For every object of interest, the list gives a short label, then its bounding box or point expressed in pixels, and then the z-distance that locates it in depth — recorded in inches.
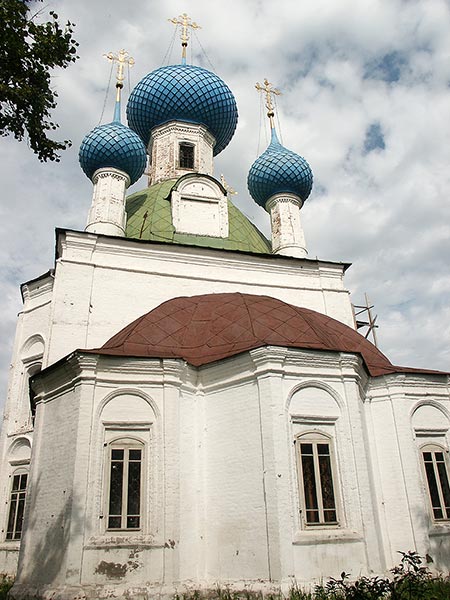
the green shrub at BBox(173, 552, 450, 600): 216.5
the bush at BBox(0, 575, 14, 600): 273.4
